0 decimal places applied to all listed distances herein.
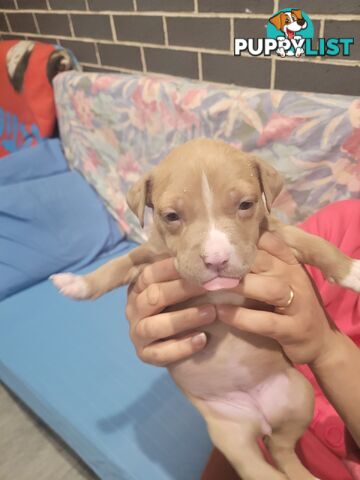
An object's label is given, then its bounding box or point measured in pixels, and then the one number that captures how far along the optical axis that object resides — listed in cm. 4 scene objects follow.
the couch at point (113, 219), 38
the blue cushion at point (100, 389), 36
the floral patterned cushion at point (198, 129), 41
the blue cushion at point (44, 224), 59
